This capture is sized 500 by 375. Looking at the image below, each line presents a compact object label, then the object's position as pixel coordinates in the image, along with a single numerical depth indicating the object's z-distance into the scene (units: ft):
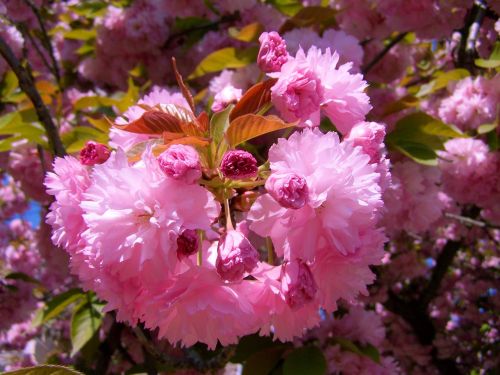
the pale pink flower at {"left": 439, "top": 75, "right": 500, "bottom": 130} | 1.37
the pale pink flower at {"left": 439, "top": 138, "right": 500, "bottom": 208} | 1.47
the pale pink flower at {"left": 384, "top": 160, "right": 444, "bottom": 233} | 1.34
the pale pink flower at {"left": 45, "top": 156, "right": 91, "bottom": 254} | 0.60
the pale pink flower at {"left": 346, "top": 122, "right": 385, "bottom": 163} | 0.64
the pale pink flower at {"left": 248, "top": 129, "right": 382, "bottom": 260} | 0.54
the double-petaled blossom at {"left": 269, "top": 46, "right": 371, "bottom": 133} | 0.65
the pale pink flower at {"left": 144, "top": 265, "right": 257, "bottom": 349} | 0.57
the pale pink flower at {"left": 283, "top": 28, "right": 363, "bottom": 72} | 1.18
